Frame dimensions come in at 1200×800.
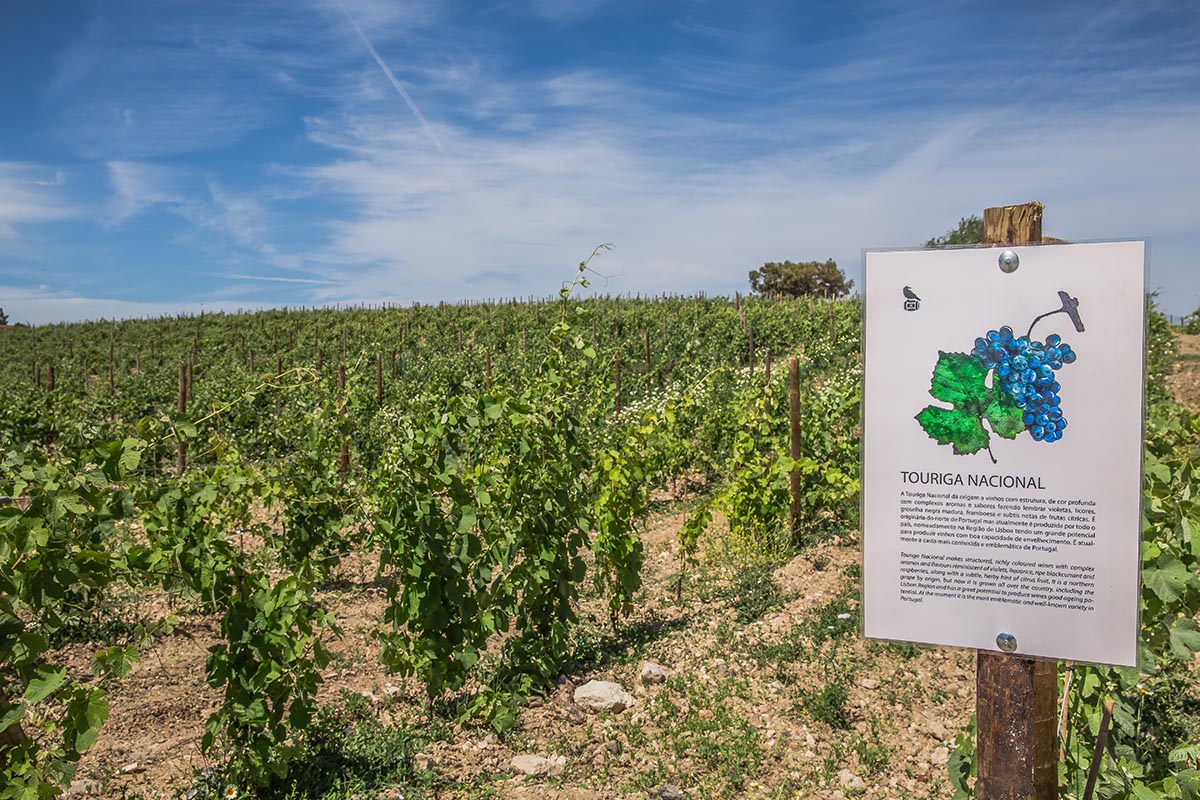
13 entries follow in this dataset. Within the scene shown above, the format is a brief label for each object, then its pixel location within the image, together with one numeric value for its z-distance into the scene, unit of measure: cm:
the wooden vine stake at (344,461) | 898
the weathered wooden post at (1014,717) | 181
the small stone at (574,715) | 419
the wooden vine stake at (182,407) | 1043
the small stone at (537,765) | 364
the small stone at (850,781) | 342
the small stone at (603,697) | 427
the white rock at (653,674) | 455
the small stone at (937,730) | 384
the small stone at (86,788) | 337
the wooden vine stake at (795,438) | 697
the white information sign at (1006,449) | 169
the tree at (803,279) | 4669
